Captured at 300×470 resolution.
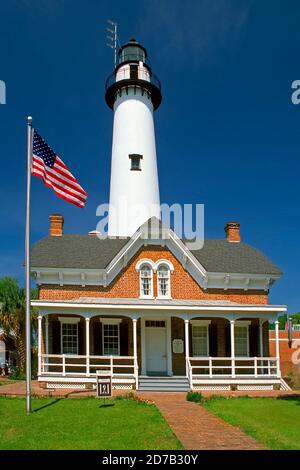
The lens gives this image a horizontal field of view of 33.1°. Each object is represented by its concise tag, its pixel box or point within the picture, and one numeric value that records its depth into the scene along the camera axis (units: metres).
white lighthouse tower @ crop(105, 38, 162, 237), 26.38
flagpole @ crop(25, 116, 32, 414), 12.95
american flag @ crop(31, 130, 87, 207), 14.11
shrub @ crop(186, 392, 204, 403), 15.98
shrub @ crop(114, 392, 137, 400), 16.39
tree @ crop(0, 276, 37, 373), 25.77
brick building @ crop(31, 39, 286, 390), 19.34
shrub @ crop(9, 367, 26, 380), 24.48
